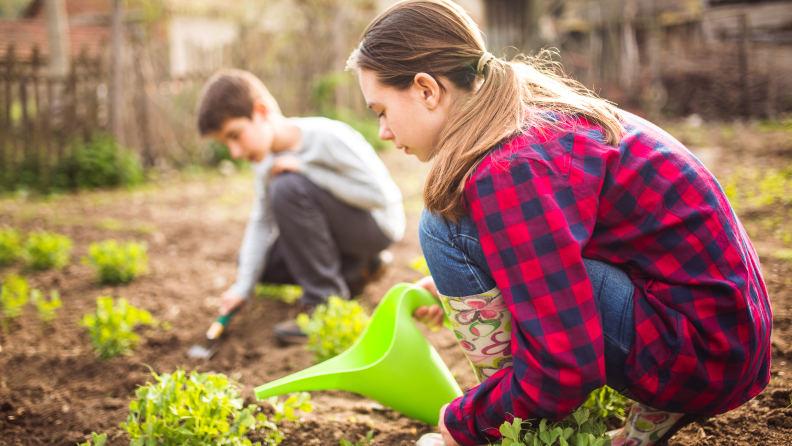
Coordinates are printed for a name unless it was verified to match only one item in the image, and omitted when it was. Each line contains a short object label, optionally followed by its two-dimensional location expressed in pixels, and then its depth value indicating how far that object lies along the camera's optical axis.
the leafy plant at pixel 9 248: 3.10
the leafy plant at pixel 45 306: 2.24
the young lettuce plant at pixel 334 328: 1.92
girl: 0.95
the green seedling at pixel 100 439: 1.20
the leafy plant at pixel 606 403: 1.31
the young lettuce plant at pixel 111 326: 2.06
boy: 2.33
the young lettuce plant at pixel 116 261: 2.82
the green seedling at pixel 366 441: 1.36
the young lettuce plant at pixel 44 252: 3.02
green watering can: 1.40
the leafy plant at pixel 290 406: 1.34
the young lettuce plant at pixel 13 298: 2.31
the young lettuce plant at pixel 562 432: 1.00
